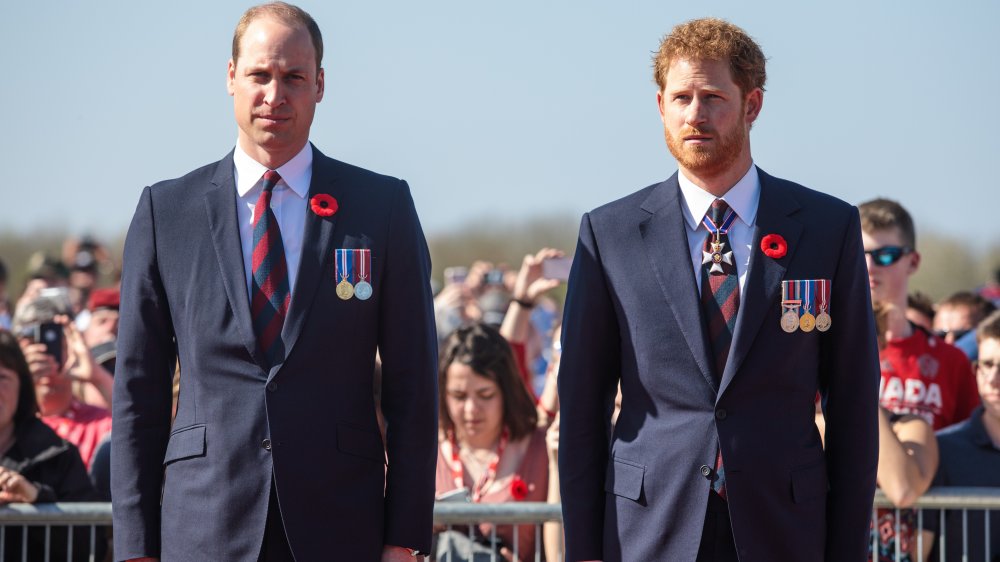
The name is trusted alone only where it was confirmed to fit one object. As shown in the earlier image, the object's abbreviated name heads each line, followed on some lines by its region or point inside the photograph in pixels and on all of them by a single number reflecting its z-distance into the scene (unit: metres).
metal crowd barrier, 10.14
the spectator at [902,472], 10.40
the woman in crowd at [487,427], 11.87
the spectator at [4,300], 21.50
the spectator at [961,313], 17.95
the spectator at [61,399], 13.34
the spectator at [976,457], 10.66
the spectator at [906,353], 12.13
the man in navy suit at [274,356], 7.08
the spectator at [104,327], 16.17
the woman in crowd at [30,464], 10.68
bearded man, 7.07
